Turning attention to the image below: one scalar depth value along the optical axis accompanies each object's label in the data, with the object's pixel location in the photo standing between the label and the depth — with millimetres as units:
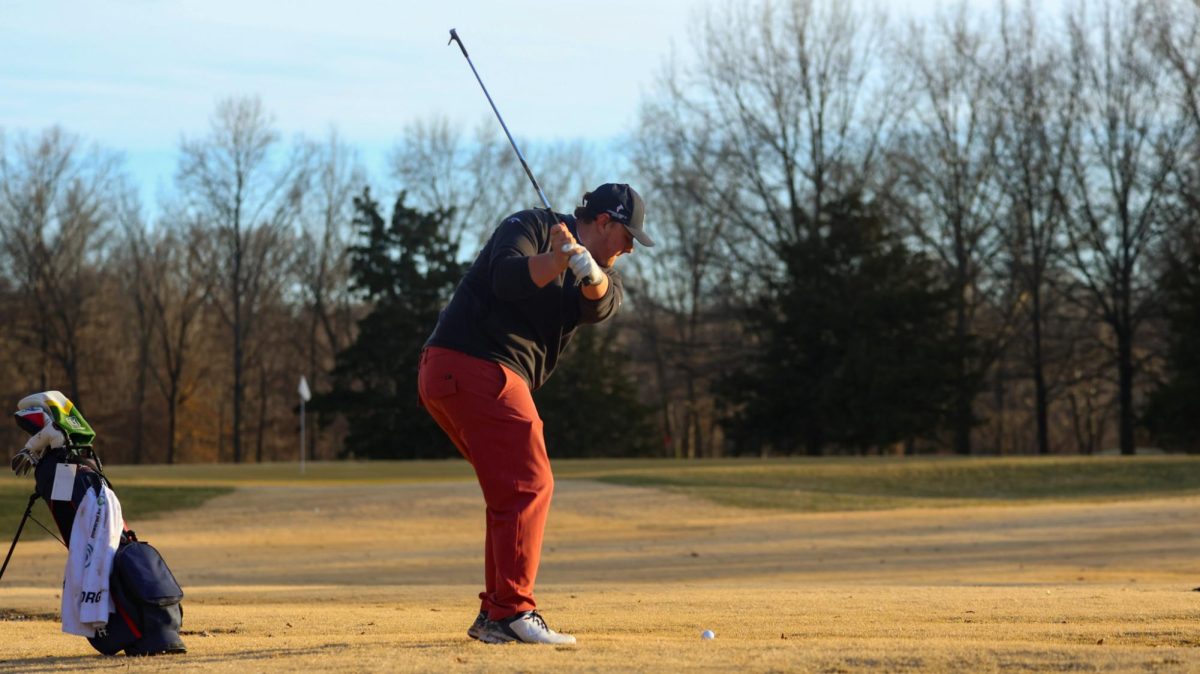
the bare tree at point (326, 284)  61438
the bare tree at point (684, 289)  47688
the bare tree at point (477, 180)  61500
